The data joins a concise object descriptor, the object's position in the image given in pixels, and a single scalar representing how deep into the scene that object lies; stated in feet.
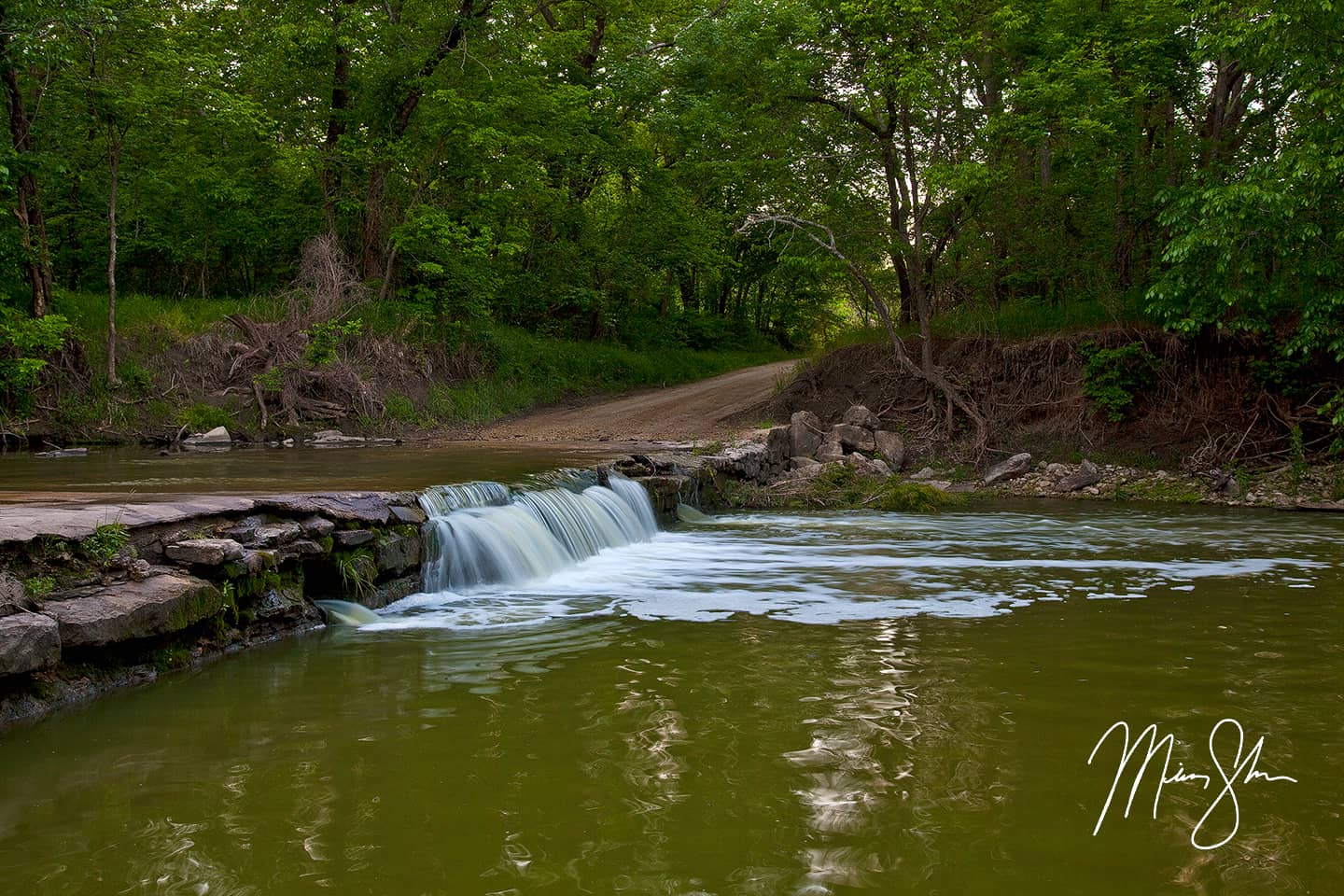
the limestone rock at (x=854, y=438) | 63.77
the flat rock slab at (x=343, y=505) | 28.17
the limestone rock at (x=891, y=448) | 63.05
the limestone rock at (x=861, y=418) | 67.05
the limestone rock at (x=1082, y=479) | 57.57
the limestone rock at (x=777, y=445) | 60.49
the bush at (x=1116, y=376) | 62.49
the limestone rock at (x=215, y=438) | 58.56
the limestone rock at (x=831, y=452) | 61.52
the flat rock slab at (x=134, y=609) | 20.08
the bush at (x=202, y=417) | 60.25
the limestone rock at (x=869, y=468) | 58.34
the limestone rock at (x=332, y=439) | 61.93
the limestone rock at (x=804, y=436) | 64.03
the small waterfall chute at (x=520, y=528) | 33.12
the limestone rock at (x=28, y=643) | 18.28
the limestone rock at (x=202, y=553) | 23.93
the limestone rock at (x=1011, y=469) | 60.13
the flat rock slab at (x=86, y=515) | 21.76
